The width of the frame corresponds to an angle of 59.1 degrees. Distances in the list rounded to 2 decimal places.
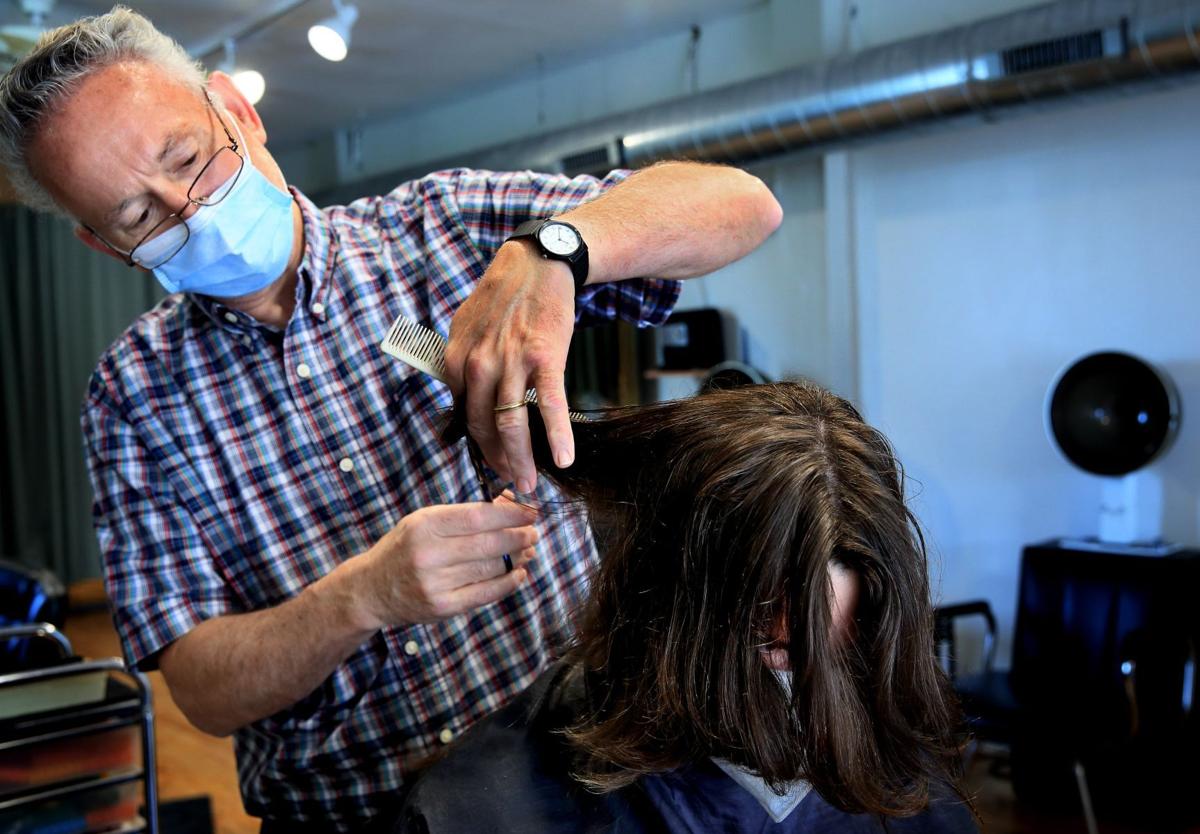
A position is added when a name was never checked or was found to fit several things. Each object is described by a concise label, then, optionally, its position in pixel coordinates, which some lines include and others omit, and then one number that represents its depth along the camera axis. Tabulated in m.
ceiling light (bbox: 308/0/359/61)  3.70
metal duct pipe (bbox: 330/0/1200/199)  3.22
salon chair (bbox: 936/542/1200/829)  3.14
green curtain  6.80
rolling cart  1.59
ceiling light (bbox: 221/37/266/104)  4.02
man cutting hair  1.17
